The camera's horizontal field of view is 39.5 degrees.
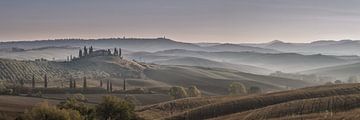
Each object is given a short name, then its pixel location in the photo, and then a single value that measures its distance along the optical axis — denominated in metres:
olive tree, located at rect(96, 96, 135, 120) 89.62
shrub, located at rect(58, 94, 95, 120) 91.06
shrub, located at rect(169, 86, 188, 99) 194.00
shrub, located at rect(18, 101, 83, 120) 78.75
